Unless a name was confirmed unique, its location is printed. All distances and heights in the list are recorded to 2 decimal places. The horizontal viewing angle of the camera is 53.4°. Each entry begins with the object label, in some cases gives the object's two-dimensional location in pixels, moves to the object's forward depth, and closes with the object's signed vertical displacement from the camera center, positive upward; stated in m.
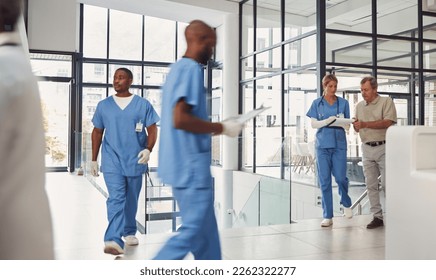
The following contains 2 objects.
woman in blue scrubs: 2.83 +0.03
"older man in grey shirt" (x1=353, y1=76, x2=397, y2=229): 2.75 +0.09
